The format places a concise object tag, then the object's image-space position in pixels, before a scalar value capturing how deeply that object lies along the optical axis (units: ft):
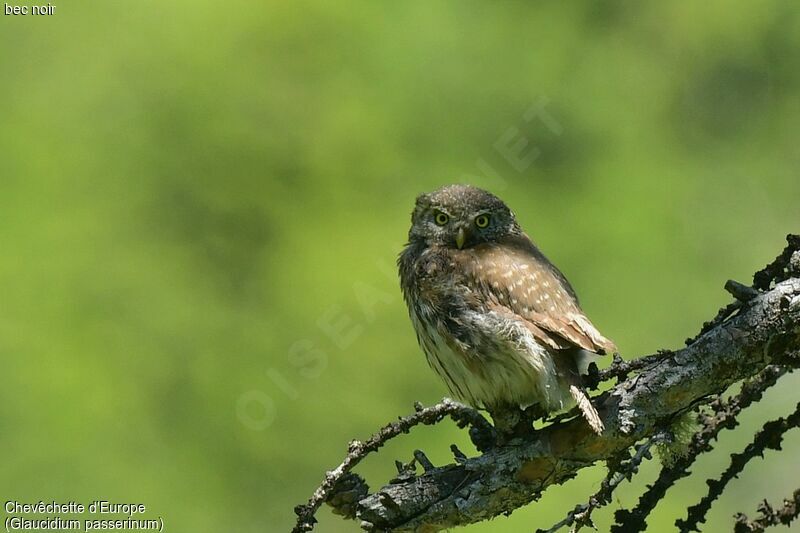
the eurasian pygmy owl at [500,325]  26.30
